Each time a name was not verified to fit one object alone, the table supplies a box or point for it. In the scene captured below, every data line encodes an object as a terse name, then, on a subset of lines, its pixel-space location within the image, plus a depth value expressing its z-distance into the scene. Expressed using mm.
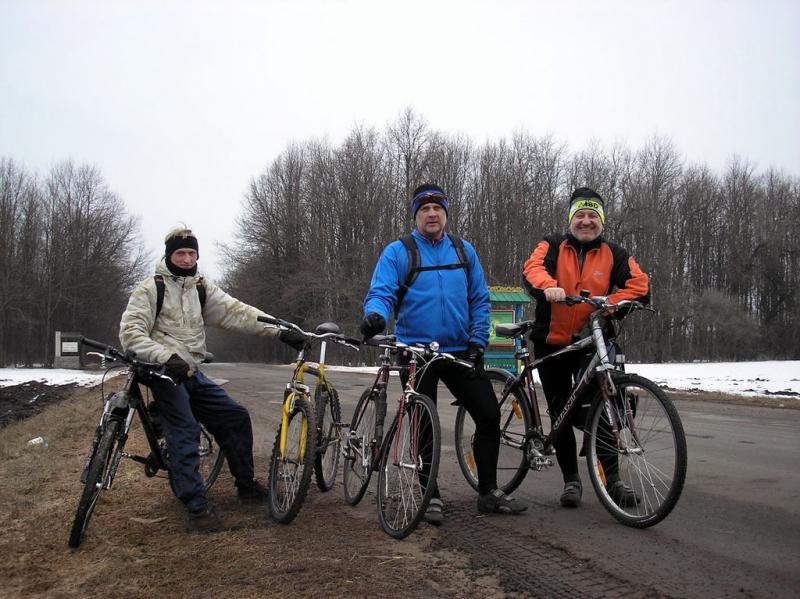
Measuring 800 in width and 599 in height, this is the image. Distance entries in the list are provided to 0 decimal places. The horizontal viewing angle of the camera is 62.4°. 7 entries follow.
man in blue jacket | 4402
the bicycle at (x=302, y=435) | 4160
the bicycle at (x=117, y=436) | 4008
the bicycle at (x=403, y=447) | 3861
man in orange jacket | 4578
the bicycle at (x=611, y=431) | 3744
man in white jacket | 4293
